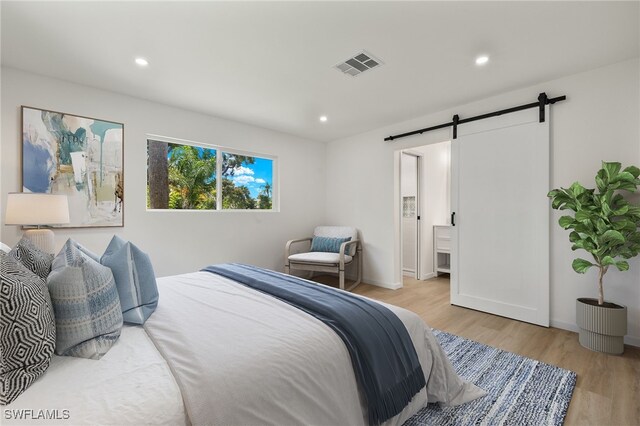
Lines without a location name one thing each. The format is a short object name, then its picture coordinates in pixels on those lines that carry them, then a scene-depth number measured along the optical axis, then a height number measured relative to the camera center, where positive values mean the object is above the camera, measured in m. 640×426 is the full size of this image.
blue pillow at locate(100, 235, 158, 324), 1.34 -0.34
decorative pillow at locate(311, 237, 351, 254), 4.30 -0.50
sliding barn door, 2.80 -0.05
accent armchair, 3.85 -0.62
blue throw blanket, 1.21 -0.62
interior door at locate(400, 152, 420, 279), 4.83 +0.04
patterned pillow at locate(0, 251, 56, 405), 0.82 -0.37
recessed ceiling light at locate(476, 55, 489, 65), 2.31 +1.29
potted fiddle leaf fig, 2.14 -0.18
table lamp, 2.06 -0.01
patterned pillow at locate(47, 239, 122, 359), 1.02 -0.37
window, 3.36 +0.46
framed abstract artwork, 2.50 +0.47
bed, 0.80 -0.54
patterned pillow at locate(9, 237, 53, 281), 1.13 -0.19
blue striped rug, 1.54 -1.14
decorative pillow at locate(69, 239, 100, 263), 1.44 -0.22
